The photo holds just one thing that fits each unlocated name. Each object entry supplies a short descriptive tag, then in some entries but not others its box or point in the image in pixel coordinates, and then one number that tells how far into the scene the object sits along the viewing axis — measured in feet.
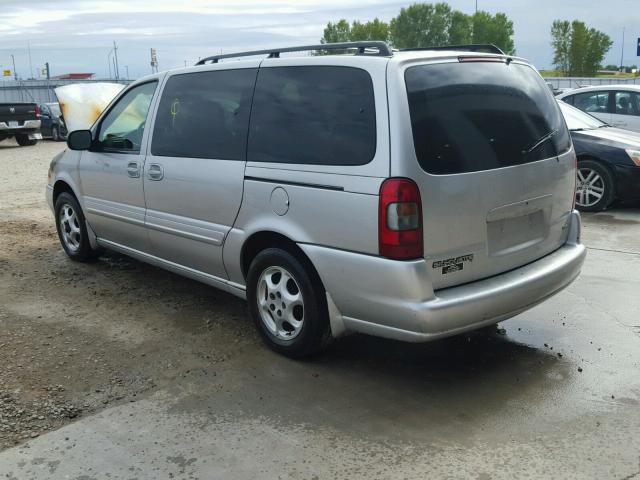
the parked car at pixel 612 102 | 38.40
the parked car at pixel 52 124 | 78.38
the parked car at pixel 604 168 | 28.86
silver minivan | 11.82
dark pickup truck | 68.03
